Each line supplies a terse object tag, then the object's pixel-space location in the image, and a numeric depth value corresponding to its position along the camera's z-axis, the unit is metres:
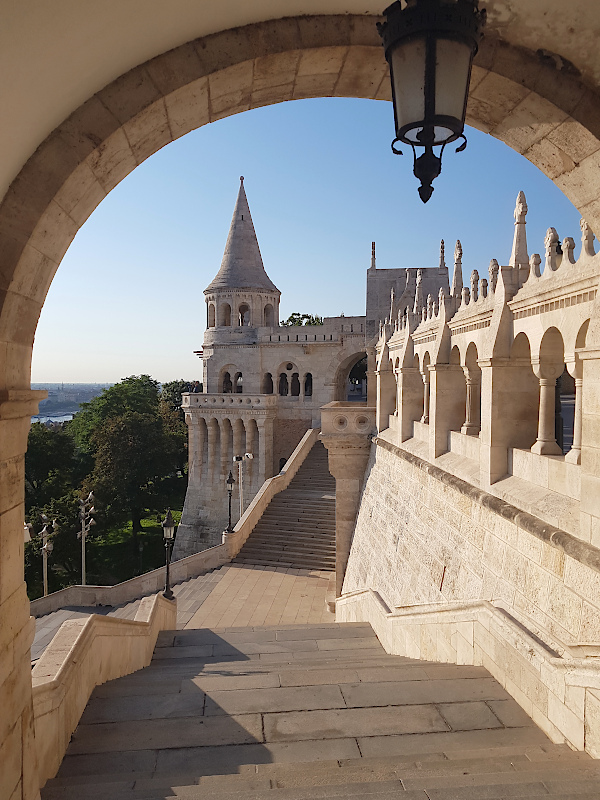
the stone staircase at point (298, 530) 18.88
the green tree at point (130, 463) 30.69
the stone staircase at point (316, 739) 2.96
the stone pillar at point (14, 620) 2.84
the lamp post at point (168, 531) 12.75
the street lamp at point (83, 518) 19.95
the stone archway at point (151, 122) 2.84
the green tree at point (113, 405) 39.53
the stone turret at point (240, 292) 31.17
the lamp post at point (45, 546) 18.83
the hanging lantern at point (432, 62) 2.07
